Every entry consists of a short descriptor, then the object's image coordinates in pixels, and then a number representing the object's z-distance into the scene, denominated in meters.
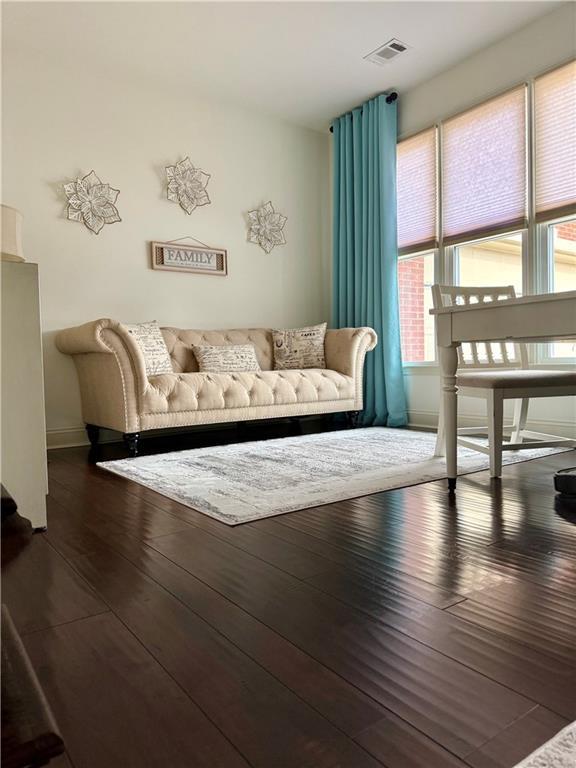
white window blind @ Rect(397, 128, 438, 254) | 4.29
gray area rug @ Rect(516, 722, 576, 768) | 0.69
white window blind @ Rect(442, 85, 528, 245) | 3.66
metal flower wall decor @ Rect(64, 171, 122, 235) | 3.87
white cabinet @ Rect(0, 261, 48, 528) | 1.70
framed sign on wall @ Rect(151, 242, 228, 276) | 4.23
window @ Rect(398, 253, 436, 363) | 4.51
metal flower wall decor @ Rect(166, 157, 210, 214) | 4.30
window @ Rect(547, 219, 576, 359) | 3.50
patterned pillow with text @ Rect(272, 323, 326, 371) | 4.34
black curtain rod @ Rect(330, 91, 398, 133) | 4.40
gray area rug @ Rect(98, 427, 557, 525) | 2.05
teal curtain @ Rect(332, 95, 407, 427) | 4.40
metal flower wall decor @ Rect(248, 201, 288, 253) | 4.73
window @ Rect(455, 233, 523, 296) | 3.79
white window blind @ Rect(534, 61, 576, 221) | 3.35
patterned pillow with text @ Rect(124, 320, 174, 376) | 3.54
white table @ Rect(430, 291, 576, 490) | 1.74
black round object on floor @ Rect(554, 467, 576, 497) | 1.99
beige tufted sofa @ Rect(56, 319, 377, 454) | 3.08
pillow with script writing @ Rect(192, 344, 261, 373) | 3.89
